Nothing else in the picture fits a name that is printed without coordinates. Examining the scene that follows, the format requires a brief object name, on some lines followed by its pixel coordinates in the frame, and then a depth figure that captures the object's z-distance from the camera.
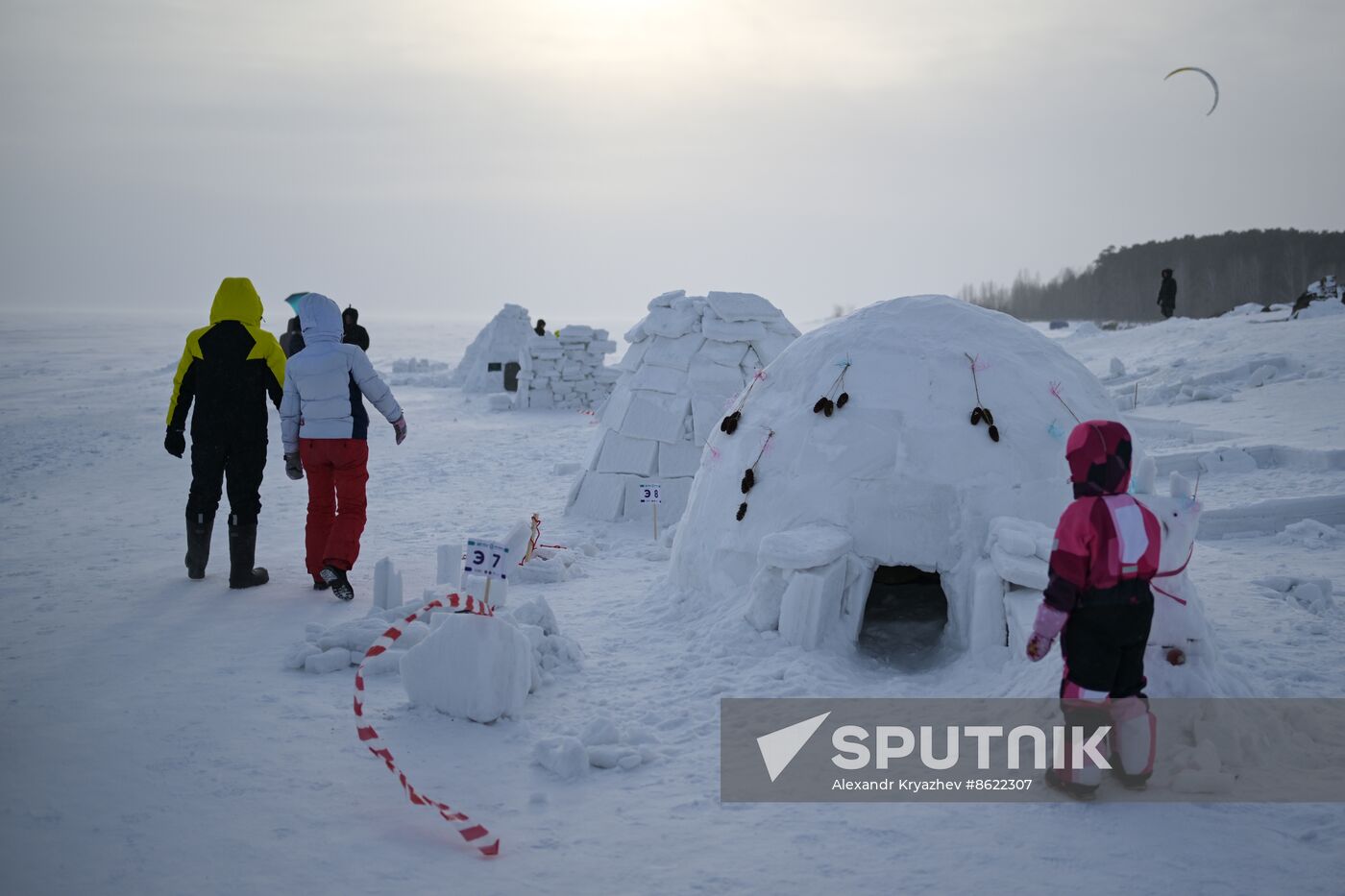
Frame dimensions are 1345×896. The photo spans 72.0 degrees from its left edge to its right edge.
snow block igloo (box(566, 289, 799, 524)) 8.73
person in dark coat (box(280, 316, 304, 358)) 8.59
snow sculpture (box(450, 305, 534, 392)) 21.20
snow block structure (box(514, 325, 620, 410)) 18.66
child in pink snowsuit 3.06
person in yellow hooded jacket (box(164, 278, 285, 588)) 5.64
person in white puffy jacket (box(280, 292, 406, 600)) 5.46
